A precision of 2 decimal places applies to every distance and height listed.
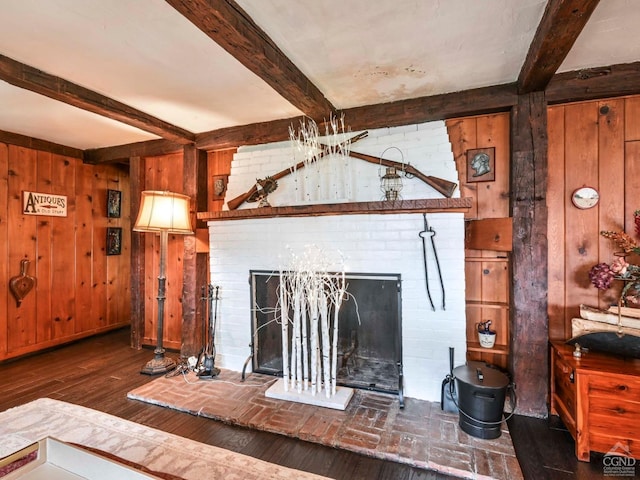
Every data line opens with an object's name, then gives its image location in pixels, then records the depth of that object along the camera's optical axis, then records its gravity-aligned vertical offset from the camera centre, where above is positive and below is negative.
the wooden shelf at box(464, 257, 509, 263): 2.43 -0.14
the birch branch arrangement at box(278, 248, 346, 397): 2.39 -0.57
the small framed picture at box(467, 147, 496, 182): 2.45 +0.58
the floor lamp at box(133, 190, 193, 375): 2.87 +0.17
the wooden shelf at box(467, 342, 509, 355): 2.40 -0.81
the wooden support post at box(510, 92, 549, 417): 2.22 -0.12
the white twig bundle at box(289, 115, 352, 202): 2.74 +0.70
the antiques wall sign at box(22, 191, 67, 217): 3.42 +0.41
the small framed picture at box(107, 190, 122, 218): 4.28 +0.52
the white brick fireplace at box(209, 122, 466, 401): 2.36 -0.02
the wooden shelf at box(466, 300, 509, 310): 2.41 -0.48
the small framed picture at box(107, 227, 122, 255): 4.27 +0.01
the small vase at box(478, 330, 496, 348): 2.39 -0.73
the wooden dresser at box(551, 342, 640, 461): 1.75 -0.91
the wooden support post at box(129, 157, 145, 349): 3.67 -0.25
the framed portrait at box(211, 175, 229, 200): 3.31 +0.57
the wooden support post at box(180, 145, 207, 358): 3.24 -0.35
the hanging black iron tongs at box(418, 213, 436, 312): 2.38 -0.08
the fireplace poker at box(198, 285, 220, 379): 2.83 -0.94
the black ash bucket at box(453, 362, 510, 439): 1.93 -0.98
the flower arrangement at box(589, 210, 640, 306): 2.00 -0.20
